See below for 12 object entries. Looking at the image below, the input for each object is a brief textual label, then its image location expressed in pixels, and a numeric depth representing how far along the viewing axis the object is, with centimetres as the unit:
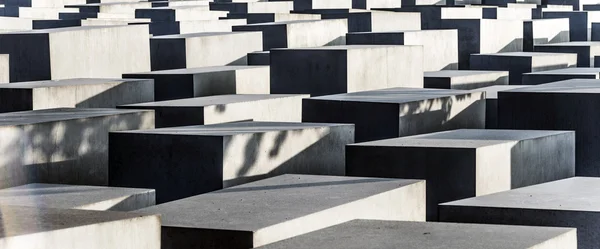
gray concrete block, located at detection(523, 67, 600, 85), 1305
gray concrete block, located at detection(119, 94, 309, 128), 992
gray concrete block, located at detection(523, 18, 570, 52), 1848
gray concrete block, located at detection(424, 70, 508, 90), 1367
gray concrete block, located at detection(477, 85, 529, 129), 1182
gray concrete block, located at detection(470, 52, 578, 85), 1537
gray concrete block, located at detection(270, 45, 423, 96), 1237
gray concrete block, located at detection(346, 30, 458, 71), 1505
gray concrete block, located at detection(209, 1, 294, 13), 2386
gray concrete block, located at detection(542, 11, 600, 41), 2058
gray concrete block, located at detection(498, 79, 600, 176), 957
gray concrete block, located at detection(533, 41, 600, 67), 1667
